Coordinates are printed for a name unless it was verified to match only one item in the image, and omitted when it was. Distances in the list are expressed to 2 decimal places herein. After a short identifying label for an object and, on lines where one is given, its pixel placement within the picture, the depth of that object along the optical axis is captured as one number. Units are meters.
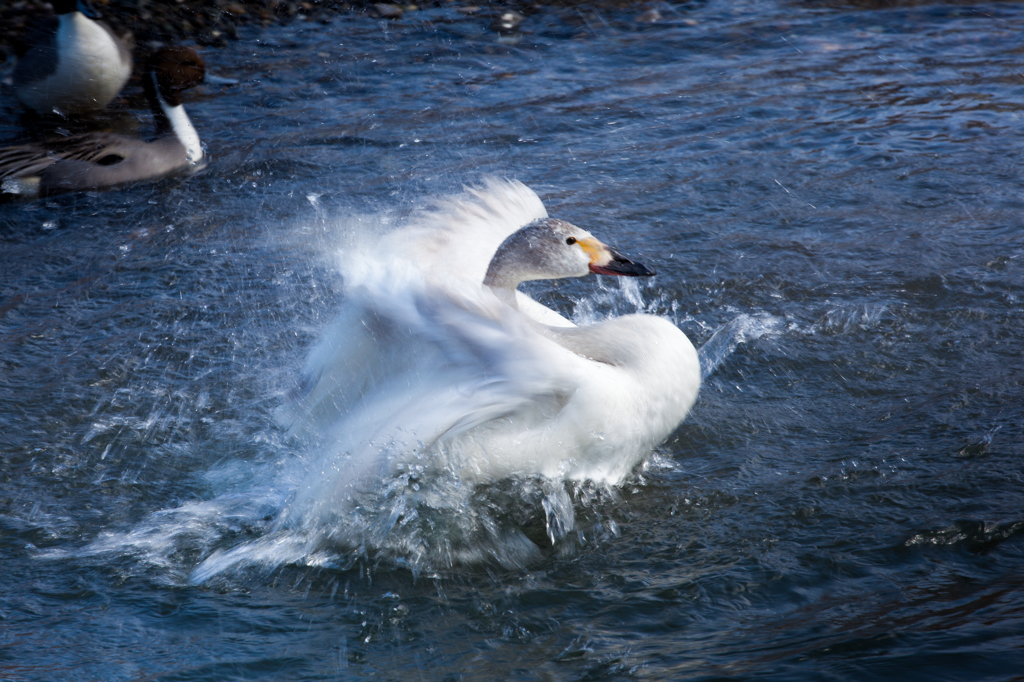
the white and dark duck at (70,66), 15.10
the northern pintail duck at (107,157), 12.97
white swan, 6.21
